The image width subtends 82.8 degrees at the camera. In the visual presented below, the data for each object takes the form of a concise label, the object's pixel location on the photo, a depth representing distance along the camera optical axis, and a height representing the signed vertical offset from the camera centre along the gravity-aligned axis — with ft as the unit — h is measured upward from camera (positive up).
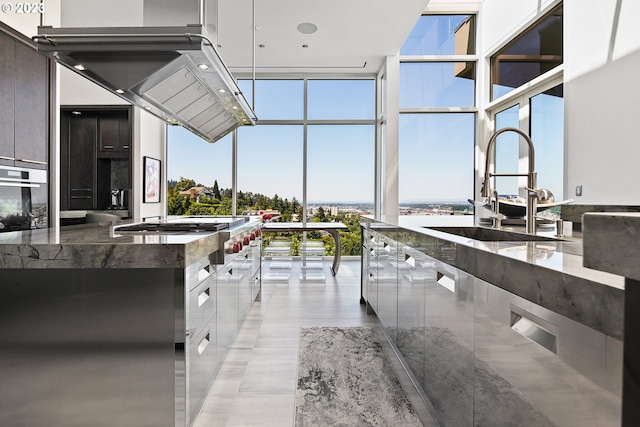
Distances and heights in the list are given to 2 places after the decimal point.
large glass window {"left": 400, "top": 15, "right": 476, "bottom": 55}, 18.76 +8.98
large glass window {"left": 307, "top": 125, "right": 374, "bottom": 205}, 20.57 +2.51
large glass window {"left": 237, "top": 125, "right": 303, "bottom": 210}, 20.51 +2.77
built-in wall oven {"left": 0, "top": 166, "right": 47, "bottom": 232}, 9.22 +0.24
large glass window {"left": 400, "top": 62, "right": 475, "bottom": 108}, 18.94 +6.52
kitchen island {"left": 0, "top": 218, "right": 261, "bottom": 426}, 4.40 -1.66
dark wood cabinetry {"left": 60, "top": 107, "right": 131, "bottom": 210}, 17.43 +2.80
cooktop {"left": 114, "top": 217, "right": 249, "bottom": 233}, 6.51 -0.35
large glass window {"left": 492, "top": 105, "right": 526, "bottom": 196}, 15.94 +2.61
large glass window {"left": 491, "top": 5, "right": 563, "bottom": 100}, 13.53 +6.51
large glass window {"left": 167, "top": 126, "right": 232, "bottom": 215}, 20.48 +2.23
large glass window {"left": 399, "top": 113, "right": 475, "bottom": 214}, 18.99 +2.52
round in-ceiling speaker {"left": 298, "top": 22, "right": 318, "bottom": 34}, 15.01 +7.64
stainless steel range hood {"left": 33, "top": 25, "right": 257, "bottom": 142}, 5.60 +2.53
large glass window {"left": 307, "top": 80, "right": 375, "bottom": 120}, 20.57 +6.24
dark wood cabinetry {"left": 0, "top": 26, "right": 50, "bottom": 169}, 9.24 +2.80
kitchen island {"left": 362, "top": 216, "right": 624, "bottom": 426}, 2.07 -0.99
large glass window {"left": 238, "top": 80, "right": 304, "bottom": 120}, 20.56 +6.22
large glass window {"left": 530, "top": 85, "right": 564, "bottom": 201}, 13.12 +2.77
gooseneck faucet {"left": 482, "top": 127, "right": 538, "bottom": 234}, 5.42 +0.30
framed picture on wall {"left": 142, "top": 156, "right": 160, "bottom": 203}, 18.15 +1.44
